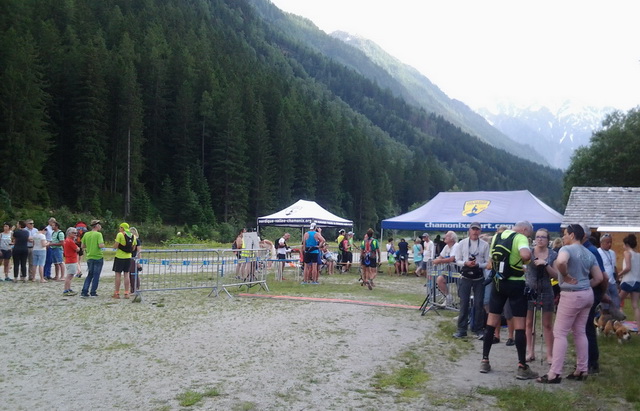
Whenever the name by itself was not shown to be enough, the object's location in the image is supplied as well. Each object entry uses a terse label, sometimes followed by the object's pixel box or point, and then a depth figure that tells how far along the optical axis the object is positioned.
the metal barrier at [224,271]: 14.24
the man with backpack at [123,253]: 12.04
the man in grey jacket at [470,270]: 8.48
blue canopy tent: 19.42
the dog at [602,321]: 8.87
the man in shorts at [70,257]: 13.04
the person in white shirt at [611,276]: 8.12
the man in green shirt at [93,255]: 12.42
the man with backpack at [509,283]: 6.34
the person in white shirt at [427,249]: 19.31
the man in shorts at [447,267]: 9.12
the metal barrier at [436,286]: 11.26
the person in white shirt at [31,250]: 15.39
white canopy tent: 23.34
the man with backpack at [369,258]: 15.91
